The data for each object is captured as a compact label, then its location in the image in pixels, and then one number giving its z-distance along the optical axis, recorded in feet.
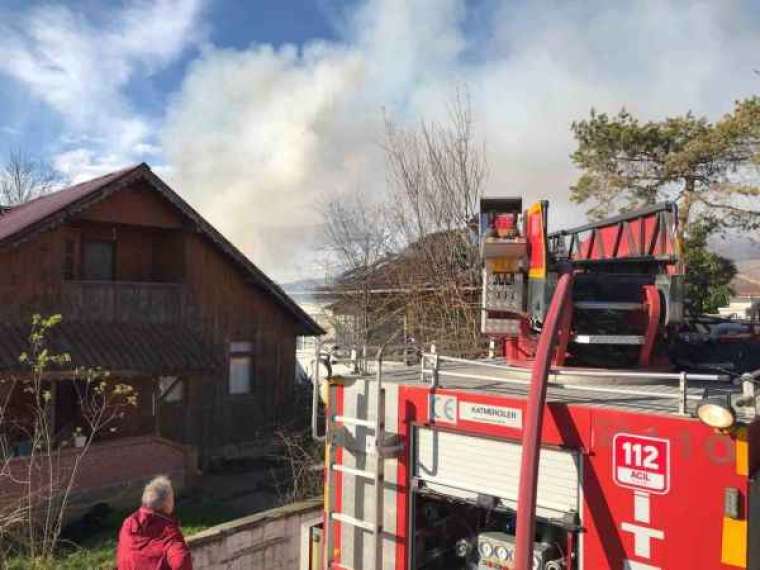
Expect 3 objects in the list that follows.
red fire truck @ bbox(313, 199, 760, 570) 11.62
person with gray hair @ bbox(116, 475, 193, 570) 14.43
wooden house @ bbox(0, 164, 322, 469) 40.68
